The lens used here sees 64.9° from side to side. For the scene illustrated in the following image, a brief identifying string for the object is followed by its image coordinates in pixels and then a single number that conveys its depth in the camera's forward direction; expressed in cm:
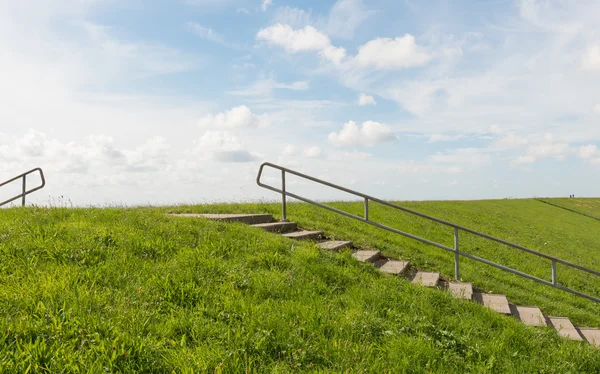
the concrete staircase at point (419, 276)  858
